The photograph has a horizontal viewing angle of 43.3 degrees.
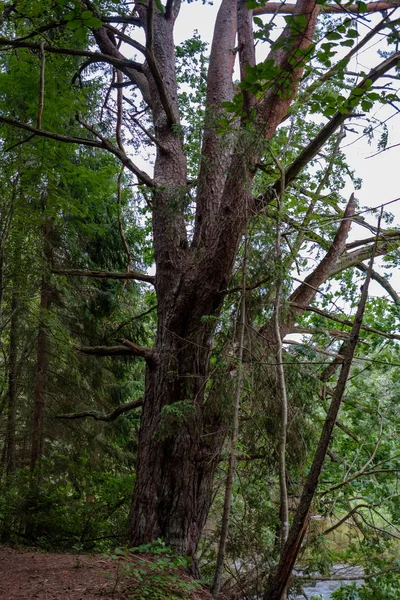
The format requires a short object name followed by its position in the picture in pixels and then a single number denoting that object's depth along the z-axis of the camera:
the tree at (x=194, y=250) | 4.32
